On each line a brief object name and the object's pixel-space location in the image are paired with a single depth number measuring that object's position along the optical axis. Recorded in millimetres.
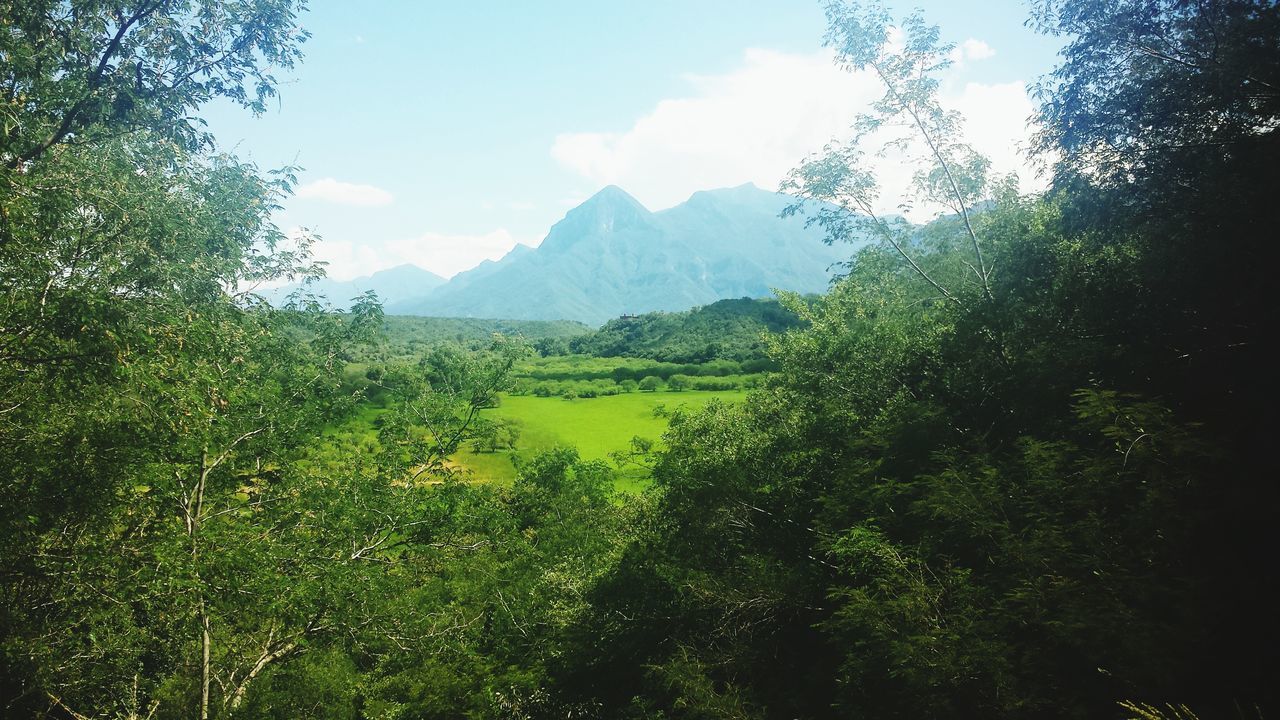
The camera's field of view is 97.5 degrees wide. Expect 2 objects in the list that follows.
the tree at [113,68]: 7738
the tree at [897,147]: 14920
